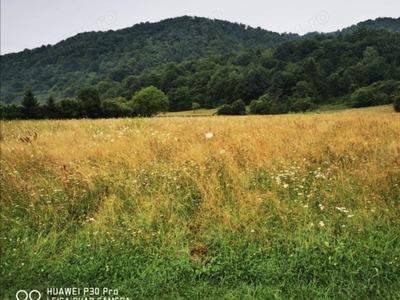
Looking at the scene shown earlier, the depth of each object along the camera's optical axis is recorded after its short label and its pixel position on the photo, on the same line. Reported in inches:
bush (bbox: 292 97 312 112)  3120.1
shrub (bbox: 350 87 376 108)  3034.0
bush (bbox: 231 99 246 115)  3351.4
